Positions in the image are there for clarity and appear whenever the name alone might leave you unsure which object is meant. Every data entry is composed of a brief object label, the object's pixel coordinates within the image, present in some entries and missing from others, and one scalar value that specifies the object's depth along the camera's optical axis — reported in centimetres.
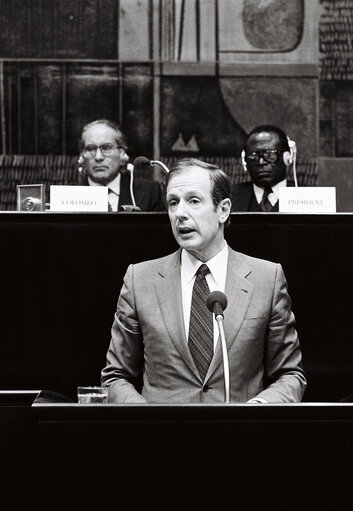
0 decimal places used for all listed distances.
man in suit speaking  541
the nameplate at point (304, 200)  672
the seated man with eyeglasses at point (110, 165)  866
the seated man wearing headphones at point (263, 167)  848
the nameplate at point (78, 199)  675
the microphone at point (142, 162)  692
